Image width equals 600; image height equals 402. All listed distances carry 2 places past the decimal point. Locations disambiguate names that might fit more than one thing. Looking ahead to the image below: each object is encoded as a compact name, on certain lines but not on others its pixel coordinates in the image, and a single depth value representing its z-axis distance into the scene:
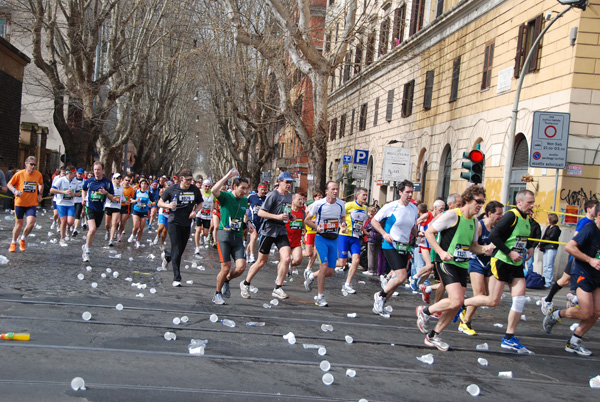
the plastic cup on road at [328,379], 5.31
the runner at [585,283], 7.35
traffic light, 15.06
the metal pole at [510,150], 15.15
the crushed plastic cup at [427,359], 6.37
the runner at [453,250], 7.02
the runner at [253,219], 13.87
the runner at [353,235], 11.10
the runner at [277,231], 9.45
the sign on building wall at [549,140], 13.82
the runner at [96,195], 12.84
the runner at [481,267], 7.77
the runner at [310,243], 13.11
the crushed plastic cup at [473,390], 5.38
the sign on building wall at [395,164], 19.50
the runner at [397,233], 8.77
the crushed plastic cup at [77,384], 4.66
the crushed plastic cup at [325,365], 5.66
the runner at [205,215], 16.00
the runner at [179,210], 10.23
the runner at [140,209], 16.16
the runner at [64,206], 14.45
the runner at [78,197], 16.36
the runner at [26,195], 12.41
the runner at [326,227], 9.46
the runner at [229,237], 8.79
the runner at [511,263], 7.24
